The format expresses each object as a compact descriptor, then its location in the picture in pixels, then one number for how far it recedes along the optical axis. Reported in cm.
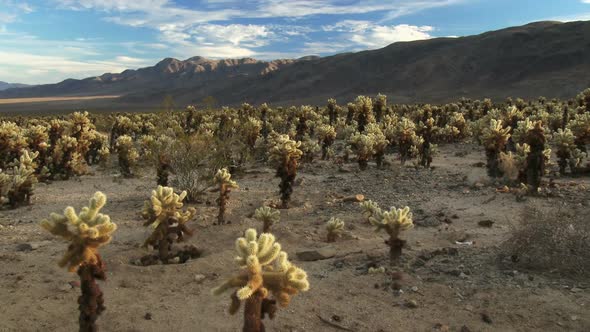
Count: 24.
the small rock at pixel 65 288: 687
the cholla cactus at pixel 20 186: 1202
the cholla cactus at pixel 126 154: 1677
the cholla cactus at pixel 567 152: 1410
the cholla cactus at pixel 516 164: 1290
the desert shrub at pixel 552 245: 680
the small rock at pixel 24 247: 867
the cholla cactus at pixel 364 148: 1628
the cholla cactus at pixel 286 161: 1172
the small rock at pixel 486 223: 970
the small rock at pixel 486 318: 584
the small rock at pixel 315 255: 825
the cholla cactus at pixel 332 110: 2812
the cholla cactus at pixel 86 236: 474
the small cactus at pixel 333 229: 918
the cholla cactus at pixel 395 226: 753
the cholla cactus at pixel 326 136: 1939
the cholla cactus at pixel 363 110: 2262
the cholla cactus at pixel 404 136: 1750
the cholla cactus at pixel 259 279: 438
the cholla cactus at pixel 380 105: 2752
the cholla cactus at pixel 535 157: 1188
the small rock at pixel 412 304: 629
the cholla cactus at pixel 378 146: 1686
